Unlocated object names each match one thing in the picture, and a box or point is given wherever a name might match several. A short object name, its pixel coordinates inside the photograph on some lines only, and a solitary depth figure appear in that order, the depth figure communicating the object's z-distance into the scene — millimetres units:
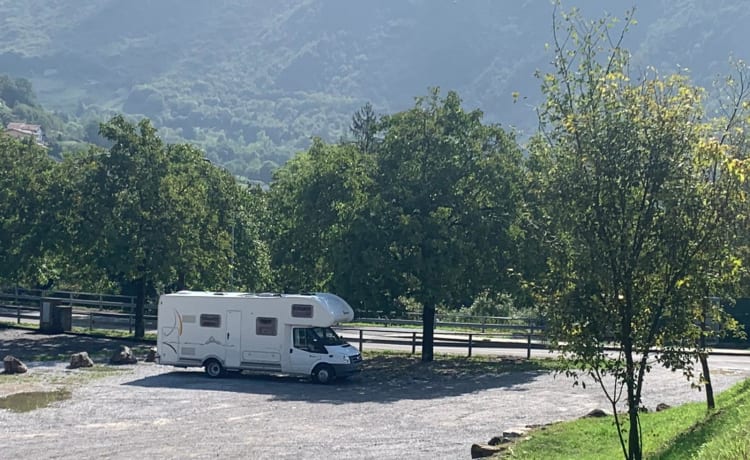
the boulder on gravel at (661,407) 21938
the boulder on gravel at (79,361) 33500
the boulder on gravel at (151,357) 35344
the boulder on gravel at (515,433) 18730
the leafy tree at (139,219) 39688
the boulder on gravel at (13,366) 31875
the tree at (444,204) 32406
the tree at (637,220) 12211
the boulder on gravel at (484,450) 17250
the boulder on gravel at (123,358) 34656
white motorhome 30578
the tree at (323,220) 33625
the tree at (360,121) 109006
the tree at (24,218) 41656
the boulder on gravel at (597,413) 20688
